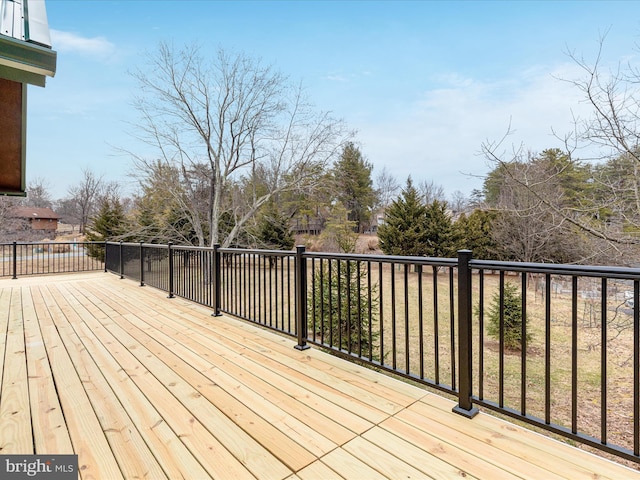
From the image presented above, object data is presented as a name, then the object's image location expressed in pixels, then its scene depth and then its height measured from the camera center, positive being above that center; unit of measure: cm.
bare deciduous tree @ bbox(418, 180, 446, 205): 2572 +421
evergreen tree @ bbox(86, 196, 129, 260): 1442 +74
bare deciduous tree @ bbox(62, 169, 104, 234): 2456 +365
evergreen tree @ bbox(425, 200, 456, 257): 1555 +40
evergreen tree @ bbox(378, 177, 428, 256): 1579 +57
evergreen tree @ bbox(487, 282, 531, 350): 603 -155
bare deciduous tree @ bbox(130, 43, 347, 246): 1112 +413
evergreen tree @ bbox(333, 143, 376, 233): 2474 +376
